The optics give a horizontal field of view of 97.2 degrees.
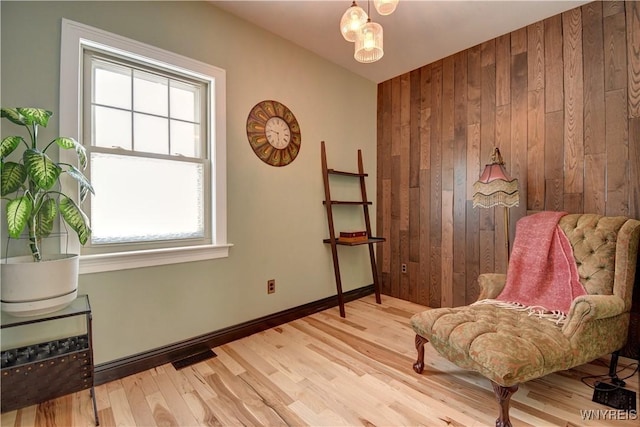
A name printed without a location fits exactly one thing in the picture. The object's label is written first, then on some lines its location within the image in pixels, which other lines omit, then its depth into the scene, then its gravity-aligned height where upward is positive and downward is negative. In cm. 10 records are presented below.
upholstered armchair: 136 -63
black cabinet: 132 -73
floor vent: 193 -101
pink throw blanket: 186 -39
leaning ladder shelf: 283 -14
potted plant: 127 -1
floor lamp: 216 +20
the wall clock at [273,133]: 243 +75
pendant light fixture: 149 +100
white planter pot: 130 -32
